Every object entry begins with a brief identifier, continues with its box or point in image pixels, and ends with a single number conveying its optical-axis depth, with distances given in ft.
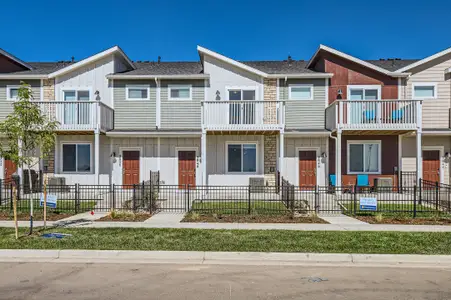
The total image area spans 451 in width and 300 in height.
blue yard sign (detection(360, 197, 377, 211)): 36.76
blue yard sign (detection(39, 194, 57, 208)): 34.37
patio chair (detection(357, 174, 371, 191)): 57.43
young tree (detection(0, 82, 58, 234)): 28.99
